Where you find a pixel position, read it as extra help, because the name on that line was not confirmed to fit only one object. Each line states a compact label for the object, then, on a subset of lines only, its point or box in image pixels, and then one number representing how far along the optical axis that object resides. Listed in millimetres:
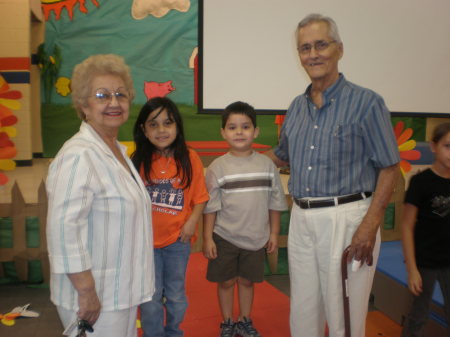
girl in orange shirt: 1978
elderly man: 1690
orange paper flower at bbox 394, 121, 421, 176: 3918
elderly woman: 1196
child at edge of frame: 2010
